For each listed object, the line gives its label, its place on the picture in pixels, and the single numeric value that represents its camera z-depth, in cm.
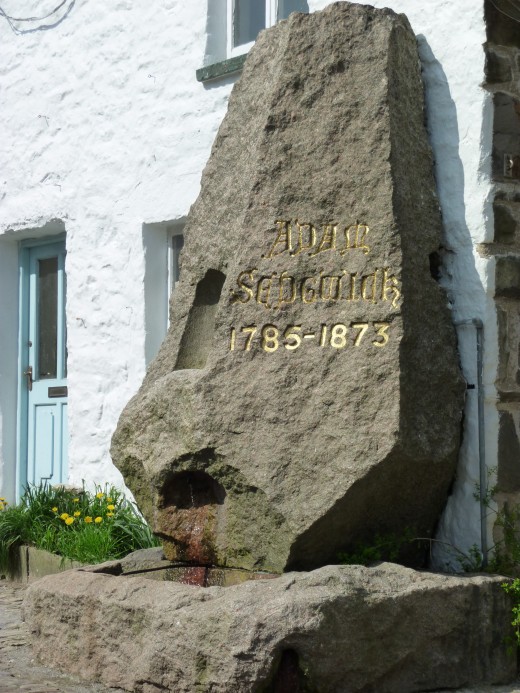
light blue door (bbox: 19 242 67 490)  749
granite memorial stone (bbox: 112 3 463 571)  435
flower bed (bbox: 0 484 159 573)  586
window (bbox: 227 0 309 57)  646
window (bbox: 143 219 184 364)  662
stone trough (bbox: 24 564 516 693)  373
